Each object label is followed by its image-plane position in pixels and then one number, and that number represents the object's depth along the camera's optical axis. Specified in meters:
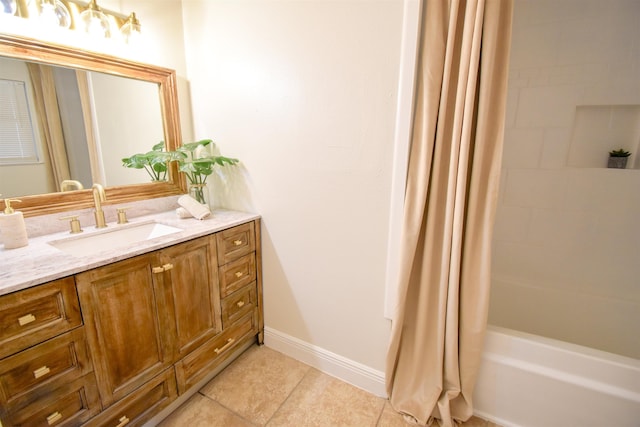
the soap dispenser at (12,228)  1.06
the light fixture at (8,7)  1.09
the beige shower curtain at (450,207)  1.02
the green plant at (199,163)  1.59
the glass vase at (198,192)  1.70
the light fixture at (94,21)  1.29
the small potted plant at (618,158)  1.63
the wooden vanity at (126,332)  0.84
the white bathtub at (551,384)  1.06
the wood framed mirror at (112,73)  1.18
